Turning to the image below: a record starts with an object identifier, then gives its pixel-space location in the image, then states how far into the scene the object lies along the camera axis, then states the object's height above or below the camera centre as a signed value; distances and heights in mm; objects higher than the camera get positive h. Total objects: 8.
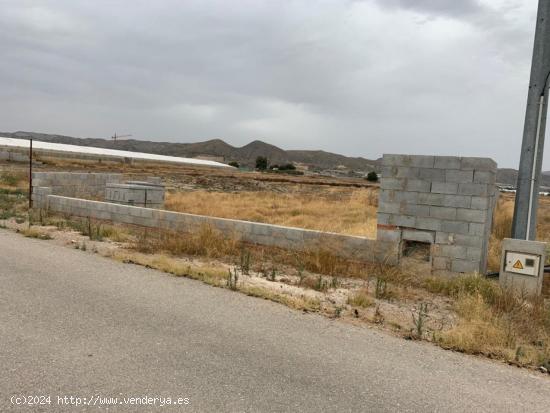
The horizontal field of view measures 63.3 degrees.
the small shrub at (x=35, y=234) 10250 -1916
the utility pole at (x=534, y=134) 7484 +875
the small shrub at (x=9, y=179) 25219 -1702
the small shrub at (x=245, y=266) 7683 -1789
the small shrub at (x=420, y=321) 4991 -1745
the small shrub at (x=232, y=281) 6527 -1763
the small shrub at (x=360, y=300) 6070 -1739
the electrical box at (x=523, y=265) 6801 -1245
